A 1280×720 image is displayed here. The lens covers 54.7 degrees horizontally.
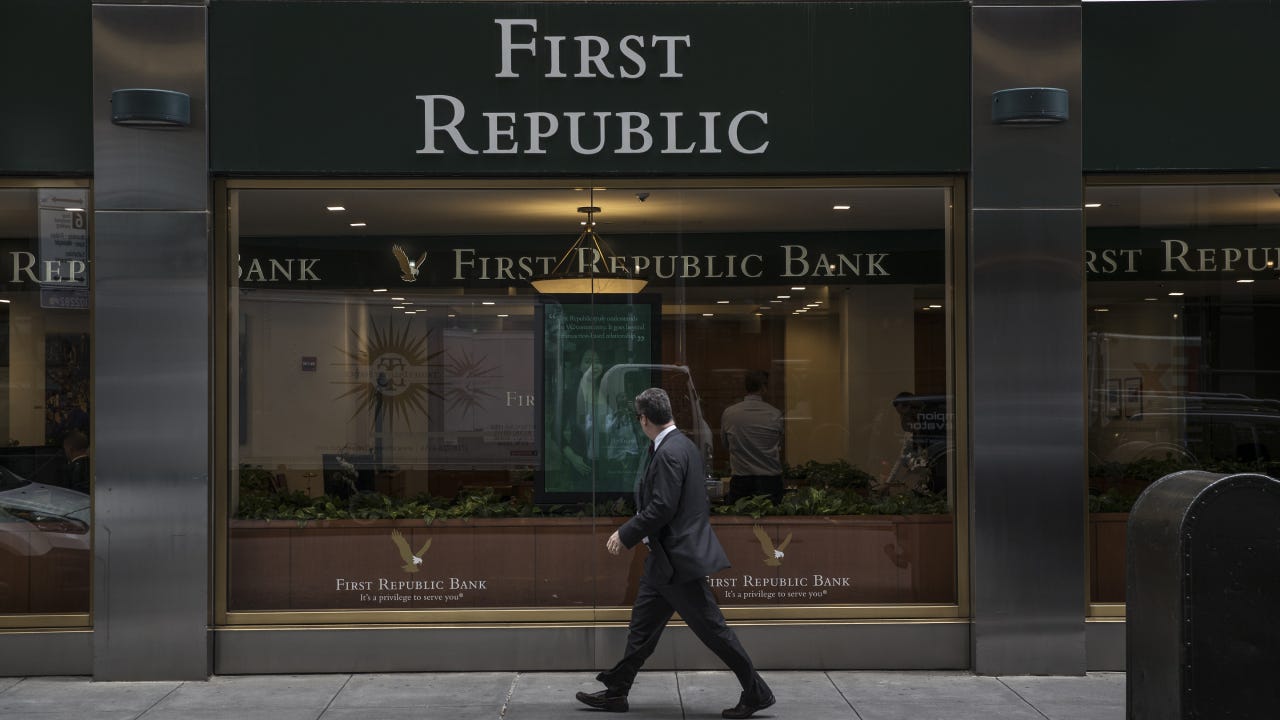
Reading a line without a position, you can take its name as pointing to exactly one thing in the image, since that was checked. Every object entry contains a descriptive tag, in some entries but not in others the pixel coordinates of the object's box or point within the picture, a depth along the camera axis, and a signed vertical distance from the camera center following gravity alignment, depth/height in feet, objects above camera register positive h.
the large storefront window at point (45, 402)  27.12 -0.50
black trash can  16.89 -3.14
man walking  22.68 -3.51
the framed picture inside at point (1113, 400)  28.19 -0.66
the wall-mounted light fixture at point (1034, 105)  26.14 +5.65
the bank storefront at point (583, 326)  26.37 +1.09
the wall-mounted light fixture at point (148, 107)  25.66 +5.65
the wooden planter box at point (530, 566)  27.37 -4.25
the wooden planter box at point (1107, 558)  27.55 -4.17
